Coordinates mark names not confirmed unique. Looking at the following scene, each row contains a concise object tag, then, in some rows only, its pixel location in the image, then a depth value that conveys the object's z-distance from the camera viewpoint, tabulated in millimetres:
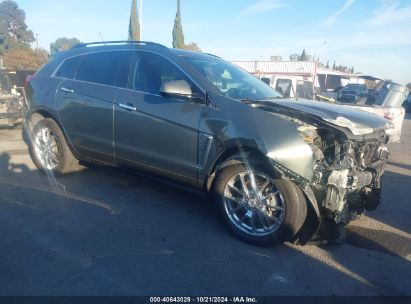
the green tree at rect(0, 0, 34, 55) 72875
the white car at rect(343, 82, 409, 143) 7559
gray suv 3373
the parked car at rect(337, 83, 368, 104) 23136
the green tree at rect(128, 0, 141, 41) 36388
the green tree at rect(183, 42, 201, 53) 53288
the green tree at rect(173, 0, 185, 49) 42406
